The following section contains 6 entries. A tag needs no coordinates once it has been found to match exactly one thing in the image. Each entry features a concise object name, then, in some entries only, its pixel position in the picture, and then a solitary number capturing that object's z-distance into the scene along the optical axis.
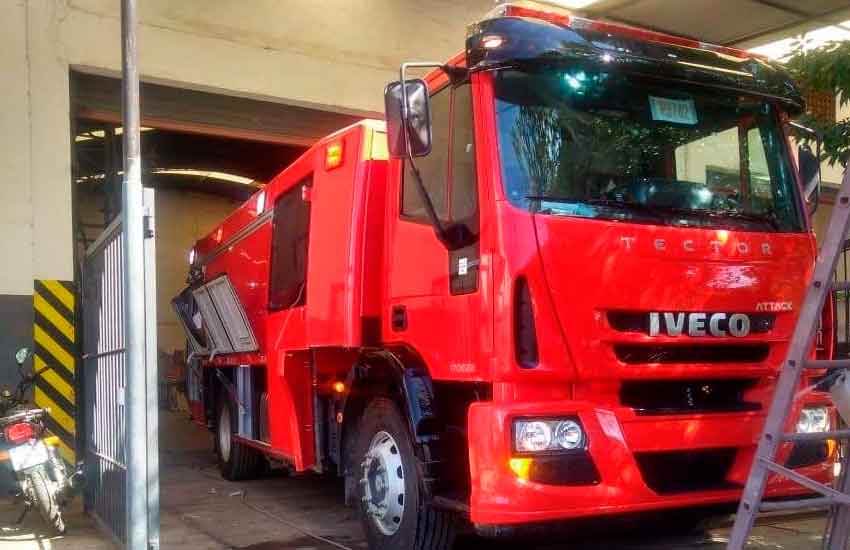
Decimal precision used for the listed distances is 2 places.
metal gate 5.19
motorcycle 6.72
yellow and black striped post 8.63
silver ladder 3.76
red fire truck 4.30
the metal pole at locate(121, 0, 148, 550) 5.03
